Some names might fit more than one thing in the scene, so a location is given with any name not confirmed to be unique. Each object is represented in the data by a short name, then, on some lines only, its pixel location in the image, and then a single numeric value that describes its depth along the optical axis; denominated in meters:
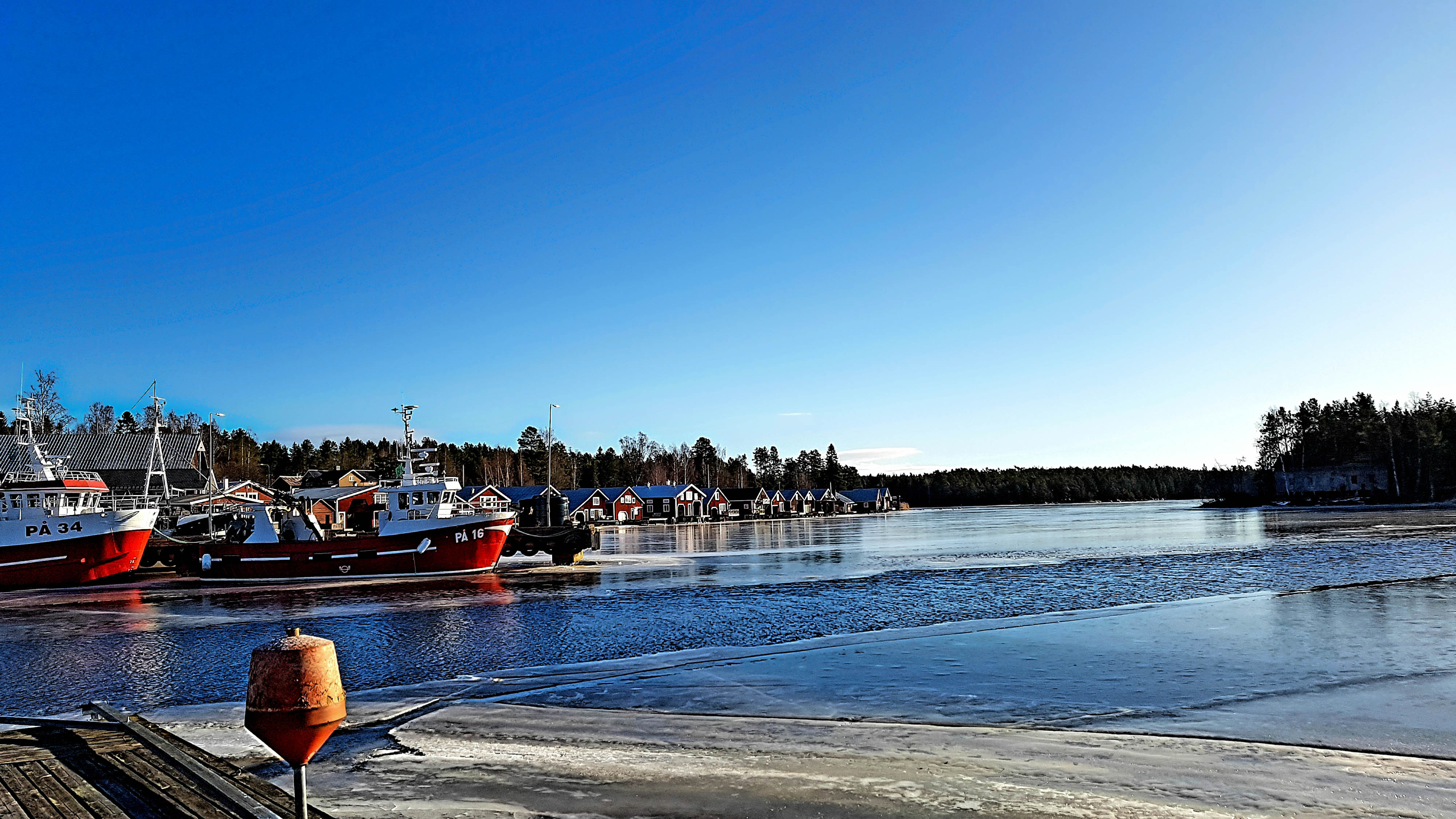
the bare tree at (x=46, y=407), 86.31
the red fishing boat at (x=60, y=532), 34.41
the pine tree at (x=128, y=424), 123.50
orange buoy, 4.49
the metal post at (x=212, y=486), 53.12
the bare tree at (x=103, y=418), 110.56
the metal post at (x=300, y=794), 4.67
